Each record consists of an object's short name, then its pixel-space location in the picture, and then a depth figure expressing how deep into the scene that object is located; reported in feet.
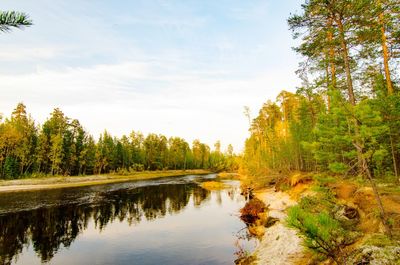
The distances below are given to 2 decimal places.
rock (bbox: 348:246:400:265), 24.87
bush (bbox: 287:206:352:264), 17.70
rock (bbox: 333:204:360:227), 42.58
